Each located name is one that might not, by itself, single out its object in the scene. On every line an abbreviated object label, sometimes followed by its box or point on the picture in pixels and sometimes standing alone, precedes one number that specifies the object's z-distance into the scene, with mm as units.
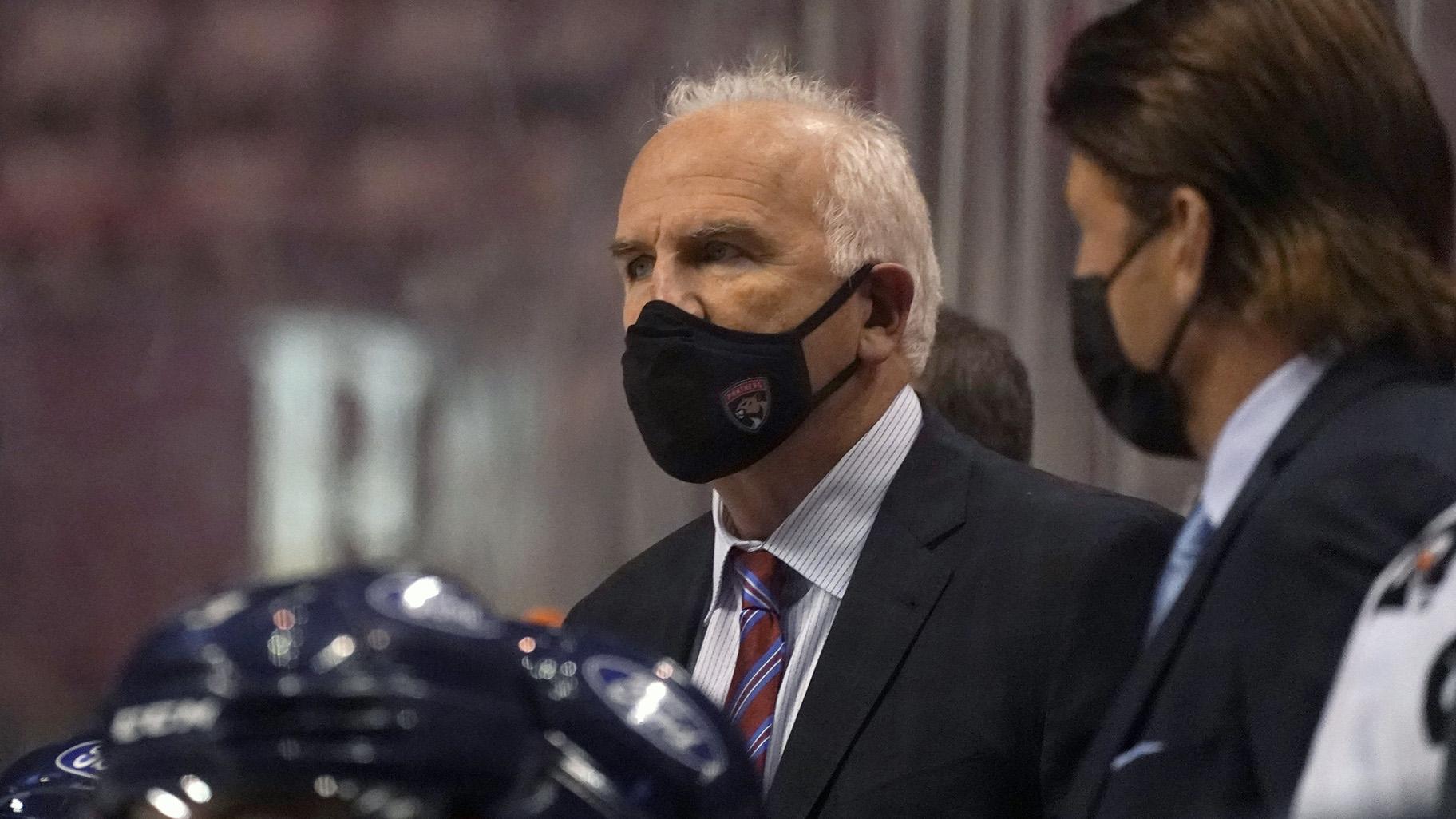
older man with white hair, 6234
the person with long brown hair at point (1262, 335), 5911
